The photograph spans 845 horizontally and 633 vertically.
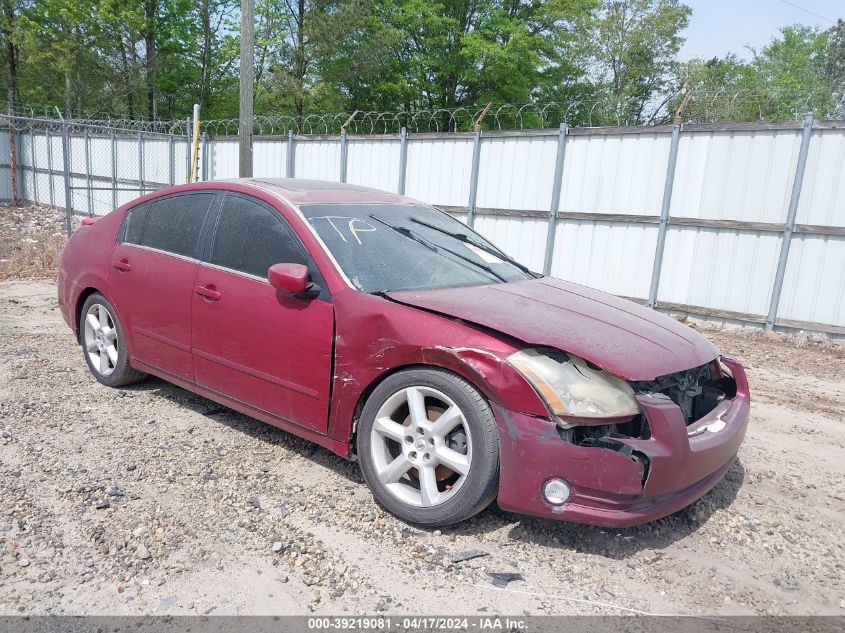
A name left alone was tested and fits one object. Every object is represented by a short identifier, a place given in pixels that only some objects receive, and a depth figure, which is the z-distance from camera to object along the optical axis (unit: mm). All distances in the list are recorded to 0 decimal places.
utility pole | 11484
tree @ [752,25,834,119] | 49188
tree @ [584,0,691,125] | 33750
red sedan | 2740
